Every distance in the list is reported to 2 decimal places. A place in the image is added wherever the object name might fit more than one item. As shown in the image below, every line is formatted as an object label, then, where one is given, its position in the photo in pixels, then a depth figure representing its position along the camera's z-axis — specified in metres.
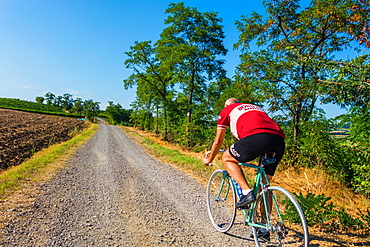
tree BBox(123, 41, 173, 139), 20.22
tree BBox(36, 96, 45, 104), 160.10
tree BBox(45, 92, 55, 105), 141.44
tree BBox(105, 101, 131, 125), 83.50
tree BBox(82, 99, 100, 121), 73.00
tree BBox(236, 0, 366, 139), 7.34
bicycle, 2.57
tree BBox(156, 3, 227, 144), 15.25
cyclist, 2.78
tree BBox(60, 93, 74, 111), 132.36
